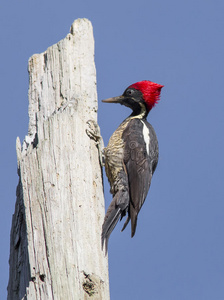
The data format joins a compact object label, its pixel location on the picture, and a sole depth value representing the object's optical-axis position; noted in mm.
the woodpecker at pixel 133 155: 9406
